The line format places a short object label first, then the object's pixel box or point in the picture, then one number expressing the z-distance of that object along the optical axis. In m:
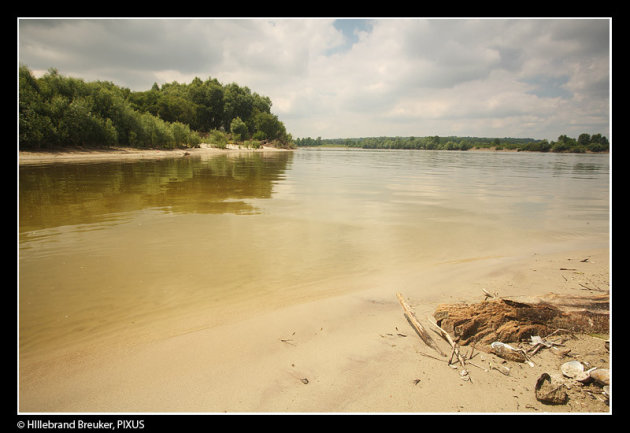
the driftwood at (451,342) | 2.76
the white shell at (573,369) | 2.56
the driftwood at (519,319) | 3.11
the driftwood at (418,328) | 2.99
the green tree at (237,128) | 91.94
